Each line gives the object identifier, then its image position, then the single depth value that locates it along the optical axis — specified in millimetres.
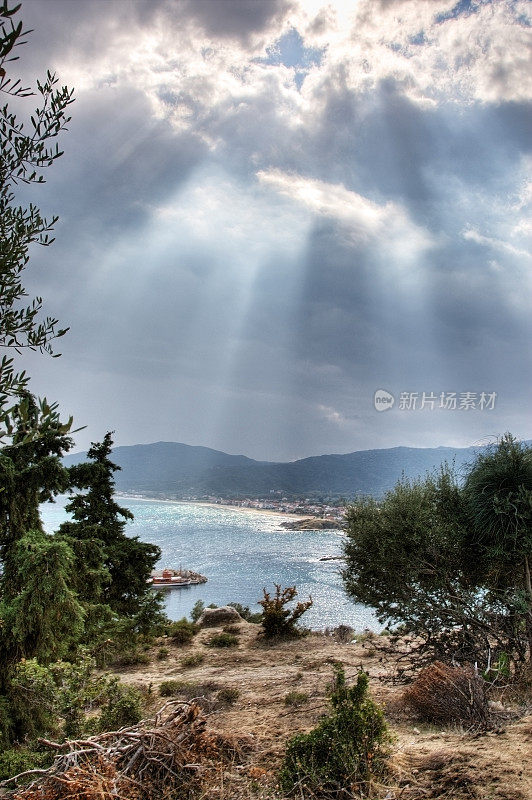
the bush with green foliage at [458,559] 8945
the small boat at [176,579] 39781
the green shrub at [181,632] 16375
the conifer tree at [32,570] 6418
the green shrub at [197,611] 24391
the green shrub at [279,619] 16250
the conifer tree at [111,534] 13666
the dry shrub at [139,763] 3598
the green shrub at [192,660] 13367
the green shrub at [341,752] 4227
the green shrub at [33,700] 5695
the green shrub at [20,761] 4789
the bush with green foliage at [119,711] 6102
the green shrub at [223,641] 15711
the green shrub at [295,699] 8102
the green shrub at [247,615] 23006
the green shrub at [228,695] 8823
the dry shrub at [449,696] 5838
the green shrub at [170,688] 10008
